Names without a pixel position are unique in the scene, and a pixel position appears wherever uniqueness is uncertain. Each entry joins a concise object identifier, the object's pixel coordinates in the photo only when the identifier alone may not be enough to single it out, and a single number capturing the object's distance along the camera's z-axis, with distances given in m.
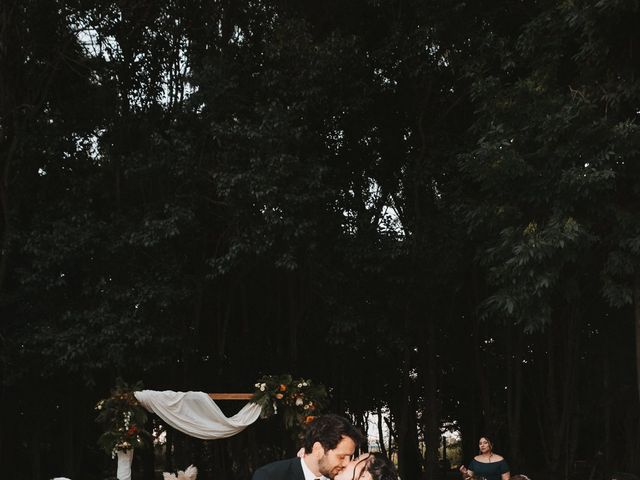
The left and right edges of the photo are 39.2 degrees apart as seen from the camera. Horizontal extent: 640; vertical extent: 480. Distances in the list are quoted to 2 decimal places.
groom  3.79
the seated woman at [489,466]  10.57
